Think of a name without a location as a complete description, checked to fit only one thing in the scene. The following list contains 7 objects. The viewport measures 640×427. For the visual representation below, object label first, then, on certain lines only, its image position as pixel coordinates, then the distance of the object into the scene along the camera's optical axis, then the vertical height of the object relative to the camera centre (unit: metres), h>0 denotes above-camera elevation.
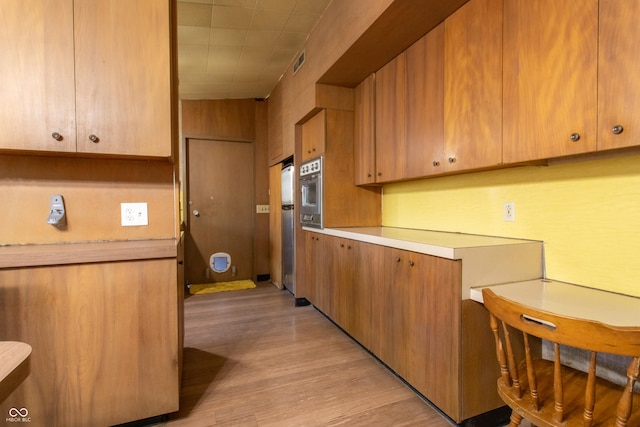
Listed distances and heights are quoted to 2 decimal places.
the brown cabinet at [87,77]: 1.37 +0.61
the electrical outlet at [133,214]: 1.74 -0.04
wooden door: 4.33 +0.00
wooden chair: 0.81 -0.58
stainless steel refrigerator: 3.66 -0.26
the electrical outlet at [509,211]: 1.80 -0.03
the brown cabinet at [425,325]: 1.47 -0.67
